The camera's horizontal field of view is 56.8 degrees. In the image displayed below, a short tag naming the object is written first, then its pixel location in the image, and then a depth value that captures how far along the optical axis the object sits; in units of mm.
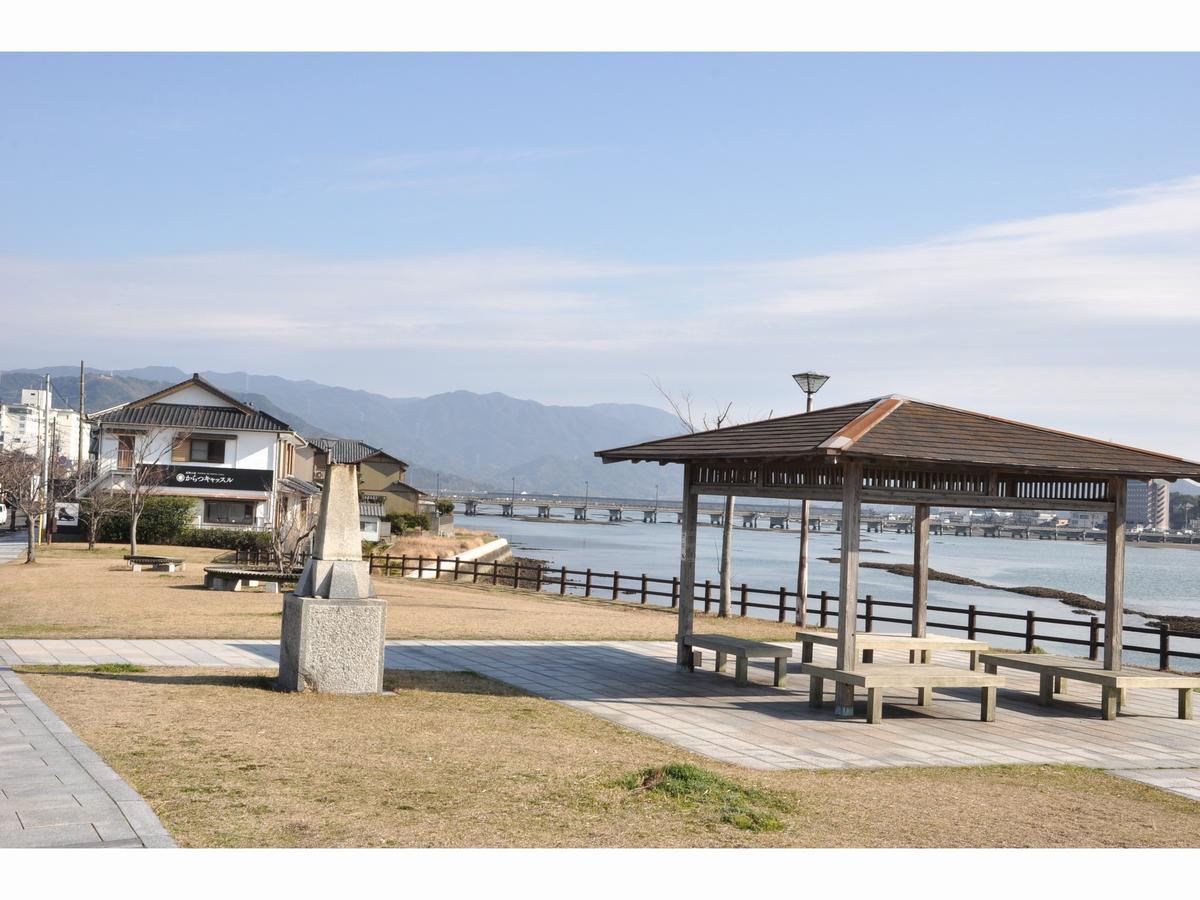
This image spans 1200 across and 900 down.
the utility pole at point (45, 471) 39156
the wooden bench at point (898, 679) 10430
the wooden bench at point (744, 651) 12344
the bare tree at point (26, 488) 32016
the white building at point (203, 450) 43344
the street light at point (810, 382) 21953
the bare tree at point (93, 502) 38344
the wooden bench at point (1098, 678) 11180
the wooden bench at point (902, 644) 12773
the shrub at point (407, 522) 60156
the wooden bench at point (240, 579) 23844
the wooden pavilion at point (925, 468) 10844
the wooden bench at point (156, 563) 29094
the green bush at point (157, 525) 41034
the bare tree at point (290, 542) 27033
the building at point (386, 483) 64688
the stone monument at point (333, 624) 10164
